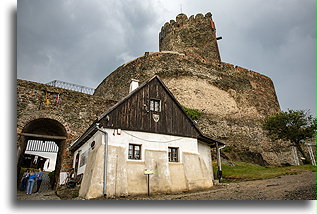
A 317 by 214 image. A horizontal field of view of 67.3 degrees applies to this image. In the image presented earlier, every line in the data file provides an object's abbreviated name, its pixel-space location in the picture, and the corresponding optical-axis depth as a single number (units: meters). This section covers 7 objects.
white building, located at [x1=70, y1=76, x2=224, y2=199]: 8.22
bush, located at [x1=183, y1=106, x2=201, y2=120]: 18.18
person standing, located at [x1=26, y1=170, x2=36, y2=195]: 8.62
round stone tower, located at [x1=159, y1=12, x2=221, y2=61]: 27.50
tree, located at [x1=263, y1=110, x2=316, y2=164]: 16.45
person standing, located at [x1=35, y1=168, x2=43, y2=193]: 10.49
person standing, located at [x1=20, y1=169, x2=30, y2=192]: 9.75
